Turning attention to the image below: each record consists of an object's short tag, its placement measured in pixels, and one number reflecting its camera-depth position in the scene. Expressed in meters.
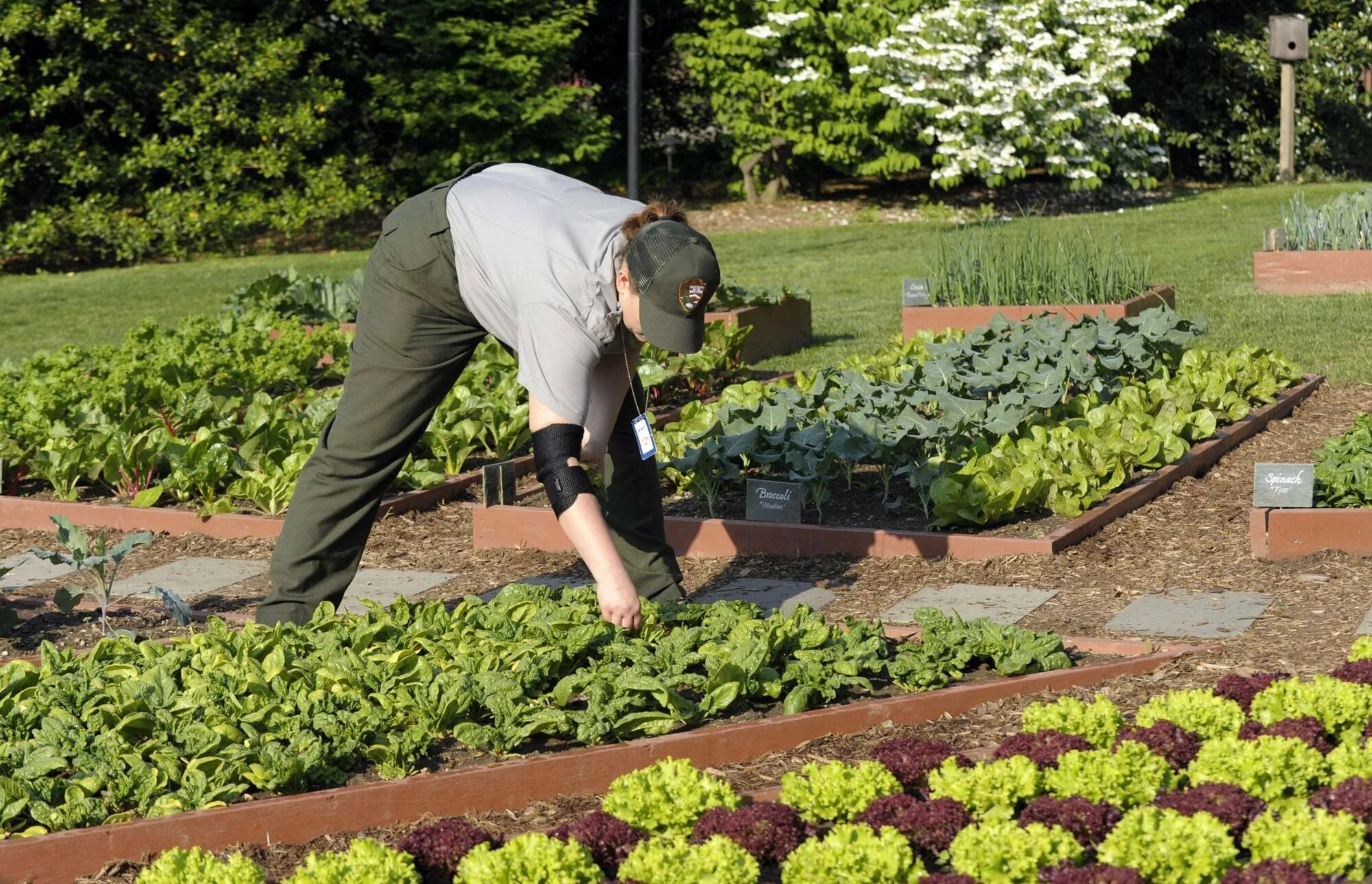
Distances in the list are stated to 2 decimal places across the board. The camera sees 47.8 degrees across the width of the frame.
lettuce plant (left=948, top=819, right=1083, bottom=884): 2.71
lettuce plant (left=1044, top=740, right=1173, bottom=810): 3.04
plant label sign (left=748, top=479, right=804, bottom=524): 5.65
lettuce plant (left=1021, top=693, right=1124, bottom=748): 3.31
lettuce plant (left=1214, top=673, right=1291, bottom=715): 3.52
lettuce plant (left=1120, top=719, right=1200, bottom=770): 3.22
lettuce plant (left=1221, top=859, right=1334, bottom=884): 2.58
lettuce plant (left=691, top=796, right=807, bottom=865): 2.89
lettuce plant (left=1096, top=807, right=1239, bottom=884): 2.67
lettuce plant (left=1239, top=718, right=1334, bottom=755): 3.22
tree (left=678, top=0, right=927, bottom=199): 18.28
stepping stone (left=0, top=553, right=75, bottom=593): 5.59
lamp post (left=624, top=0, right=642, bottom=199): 11.64
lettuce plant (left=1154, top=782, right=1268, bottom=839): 2.88
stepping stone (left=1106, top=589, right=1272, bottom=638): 4.51
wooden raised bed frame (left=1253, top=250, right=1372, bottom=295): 10.61
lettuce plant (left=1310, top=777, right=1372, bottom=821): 2.88
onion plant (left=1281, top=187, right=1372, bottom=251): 10.91
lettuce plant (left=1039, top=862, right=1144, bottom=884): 2.58
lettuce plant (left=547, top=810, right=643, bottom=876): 2.90
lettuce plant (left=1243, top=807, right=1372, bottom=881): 2.68
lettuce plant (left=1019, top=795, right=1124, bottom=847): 2.89
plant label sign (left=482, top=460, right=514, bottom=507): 5.97
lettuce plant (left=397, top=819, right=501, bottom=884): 2.89
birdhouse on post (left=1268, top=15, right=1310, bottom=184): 18.70
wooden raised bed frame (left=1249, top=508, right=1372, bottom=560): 5.15
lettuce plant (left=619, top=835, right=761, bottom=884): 2.70
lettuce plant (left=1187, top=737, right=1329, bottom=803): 3.05
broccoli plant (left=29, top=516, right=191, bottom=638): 4.39
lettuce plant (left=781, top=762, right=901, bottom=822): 3.04
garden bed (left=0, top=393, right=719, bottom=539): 6.14
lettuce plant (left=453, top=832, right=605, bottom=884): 2.71
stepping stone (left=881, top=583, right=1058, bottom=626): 4.78
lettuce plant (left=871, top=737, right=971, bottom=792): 3.22
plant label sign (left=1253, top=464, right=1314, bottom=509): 5.16
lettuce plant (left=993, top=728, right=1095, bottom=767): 3.20
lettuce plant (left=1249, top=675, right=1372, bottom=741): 3.34
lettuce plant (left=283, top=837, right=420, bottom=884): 2.68
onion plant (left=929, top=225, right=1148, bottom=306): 9.02
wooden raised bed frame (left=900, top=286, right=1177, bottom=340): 8.73
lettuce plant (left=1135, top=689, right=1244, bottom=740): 3.34
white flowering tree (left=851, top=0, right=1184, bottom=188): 17.50
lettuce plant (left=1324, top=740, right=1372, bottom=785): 3.04
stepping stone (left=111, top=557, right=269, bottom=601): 5.49
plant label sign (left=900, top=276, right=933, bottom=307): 9.23
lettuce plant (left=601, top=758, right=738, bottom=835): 3.02
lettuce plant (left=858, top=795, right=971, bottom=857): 2.91
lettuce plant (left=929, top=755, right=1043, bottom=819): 3.04
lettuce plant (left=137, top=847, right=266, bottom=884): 2.69
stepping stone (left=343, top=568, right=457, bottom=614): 5.28
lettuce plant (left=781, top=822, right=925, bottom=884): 2.68
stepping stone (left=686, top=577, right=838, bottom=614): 5.05
